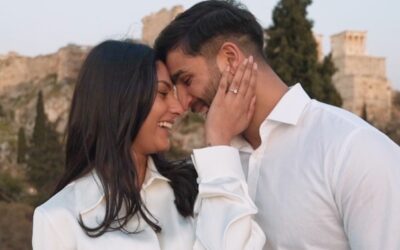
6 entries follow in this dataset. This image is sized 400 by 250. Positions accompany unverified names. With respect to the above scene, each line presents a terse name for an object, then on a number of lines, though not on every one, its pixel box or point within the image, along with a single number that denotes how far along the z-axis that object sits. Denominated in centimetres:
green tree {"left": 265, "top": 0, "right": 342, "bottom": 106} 1453
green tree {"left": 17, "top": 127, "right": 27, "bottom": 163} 2475
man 164
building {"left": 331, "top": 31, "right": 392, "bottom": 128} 3700
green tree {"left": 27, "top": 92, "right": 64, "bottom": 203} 1845
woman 190
